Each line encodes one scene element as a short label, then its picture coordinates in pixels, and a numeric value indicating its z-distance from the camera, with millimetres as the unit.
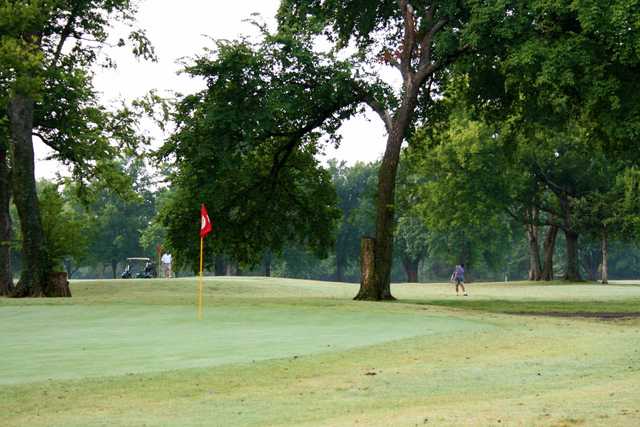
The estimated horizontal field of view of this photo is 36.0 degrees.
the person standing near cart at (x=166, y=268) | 79450
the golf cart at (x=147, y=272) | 82938
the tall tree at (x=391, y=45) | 37469
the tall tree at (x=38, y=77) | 32938
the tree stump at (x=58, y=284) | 42656
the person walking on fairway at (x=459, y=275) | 56125
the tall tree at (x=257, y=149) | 39094
